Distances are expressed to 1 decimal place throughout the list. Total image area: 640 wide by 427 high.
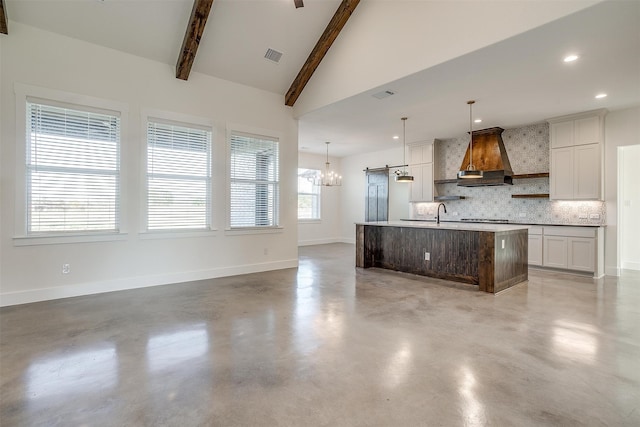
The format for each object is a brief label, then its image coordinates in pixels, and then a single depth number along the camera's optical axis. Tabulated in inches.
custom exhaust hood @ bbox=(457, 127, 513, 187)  267.4
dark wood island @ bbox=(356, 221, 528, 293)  181.9
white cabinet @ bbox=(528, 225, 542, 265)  246.2
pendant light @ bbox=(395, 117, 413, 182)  244.7
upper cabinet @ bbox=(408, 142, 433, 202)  324.2
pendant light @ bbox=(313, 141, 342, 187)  357.1
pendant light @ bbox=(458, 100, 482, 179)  211.5
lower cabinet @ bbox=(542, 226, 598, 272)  222.1
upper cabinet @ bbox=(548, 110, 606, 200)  225.3
